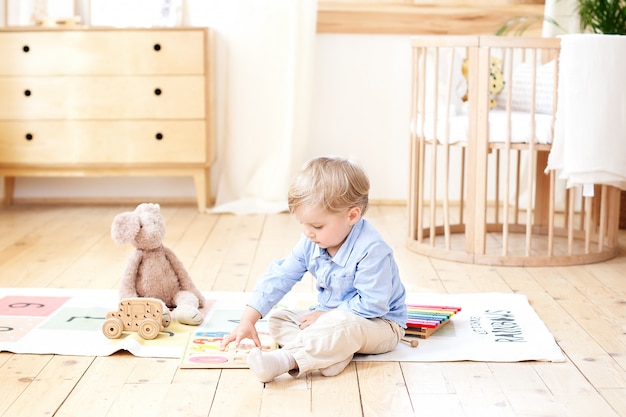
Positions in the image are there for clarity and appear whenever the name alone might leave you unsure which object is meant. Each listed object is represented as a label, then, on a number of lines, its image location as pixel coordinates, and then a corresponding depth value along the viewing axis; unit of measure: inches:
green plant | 125.8
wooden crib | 105.3
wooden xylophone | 76.6
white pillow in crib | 111.8
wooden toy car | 75.3
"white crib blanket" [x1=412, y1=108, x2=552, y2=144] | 105.1
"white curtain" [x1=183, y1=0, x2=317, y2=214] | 148.3
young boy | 67.4
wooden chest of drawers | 139.2
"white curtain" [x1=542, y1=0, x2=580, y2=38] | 137.7
